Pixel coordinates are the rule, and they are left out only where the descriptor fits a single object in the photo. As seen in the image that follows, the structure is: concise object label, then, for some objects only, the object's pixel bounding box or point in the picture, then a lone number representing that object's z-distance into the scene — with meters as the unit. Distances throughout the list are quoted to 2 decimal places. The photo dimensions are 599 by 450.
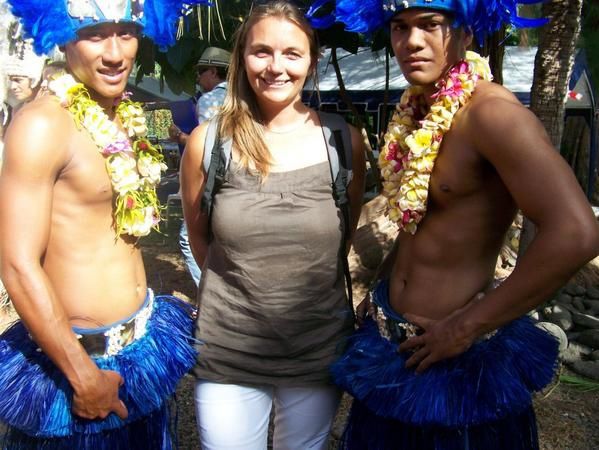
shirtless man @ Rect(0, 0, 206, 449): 1.57
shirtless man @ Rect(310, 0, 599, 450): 1.50
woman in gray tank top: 1.85
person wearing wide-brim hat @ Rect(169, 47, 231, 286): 4.52
